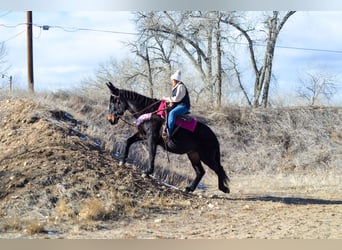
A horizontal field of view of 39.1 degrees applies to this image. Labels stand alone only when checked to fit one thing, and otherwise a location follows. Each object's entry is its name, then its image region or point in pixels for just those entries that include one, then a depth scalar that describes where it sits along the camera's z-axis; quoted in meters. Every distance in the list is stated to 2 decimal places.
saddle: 12.44
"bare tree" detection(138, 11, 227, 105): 25.02
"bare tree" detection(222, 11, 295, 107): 25.45
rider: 12.30
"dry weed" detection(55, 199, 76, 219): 9.99
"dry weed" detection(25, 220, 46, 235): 8.80
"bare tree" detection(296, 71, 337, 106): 24.53
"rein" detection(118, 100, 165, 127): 12.75
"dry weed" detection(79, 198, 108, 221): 9.88
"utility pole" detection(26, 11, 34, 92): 19.02
